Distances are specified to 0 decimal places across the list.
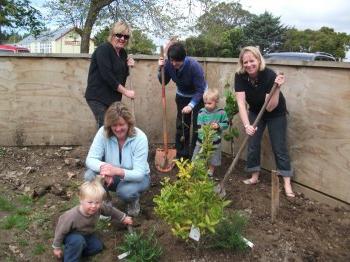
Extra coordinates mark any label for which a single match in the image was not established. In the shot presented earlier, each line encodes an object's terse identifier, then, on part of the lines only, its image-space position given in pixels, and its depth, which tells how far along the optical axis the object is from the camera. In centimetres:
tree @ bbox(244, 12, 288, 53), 3962
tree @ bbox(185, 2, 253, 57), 1406
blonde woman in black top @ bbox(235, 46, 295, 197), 467
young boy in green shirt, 516
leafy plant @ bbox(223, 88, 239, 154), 554
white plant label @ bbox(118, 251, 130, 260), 372
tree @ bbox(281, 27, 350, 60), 4314
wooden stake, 411
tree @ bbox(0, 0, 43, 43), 1854
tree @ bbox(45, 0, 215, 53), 1367
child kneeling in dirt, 358
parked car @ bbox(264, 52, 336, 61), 1487
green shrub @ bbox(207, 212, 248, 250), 371
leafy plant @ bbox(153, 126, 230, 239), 341
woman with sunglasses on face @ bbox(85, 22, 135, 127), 509
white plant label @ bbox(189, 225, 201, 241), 352
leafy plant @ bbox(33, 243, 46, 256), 392
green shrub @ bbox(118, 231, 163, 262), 361
